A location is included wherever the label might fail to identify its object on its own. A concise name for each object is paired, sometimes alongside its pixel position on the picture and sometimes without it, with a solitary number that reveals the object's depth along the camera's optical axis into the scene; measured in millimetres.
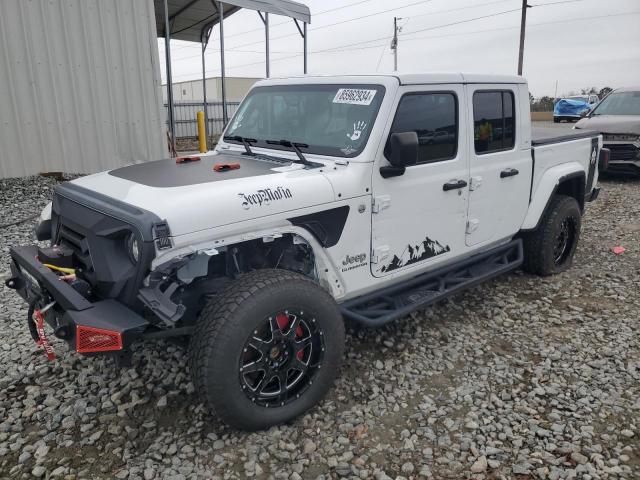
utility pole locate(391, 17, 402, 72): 39625
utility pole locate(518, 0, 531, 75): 25553
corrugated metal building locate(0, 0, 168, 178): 8078
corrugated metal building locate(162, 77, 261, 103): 33125
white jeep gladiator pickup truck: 2527
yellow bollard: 7621
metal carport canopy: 10750
